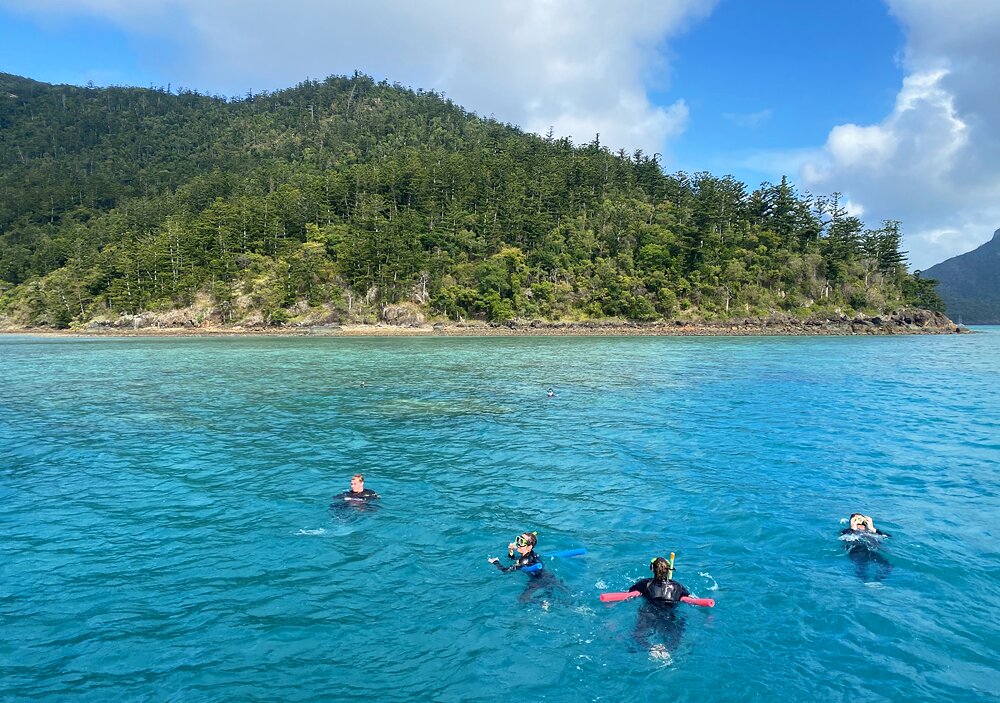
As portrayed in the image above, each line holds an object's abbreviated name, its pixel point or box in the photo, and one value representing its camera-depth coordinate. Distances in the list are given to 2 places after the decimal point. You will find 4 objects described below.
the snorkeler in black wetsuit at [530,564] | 10.60
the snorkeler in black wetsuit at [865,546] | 11.22
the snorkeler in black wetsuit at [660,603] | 9.13
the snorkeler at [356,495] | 14.51
